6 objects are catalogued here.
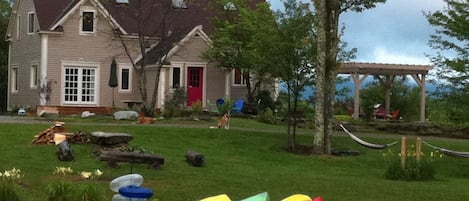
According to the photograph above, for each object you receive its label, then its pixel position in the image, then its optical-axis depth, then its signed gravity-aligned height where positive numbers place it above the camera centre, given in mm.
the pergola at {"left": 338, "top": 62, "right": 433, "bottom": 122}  34750 +1365
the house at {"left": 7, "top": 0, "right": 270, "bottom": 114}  35375 +1786
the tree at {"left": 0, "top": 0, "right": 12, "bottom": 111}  44344 +1564
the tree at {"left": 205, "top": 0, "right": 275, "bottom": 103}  34188 +2768
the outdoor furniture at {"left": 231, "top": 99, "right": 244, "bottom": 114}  33434 -375
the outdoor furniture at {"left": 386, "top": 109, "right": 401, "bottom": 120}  37356 -651
